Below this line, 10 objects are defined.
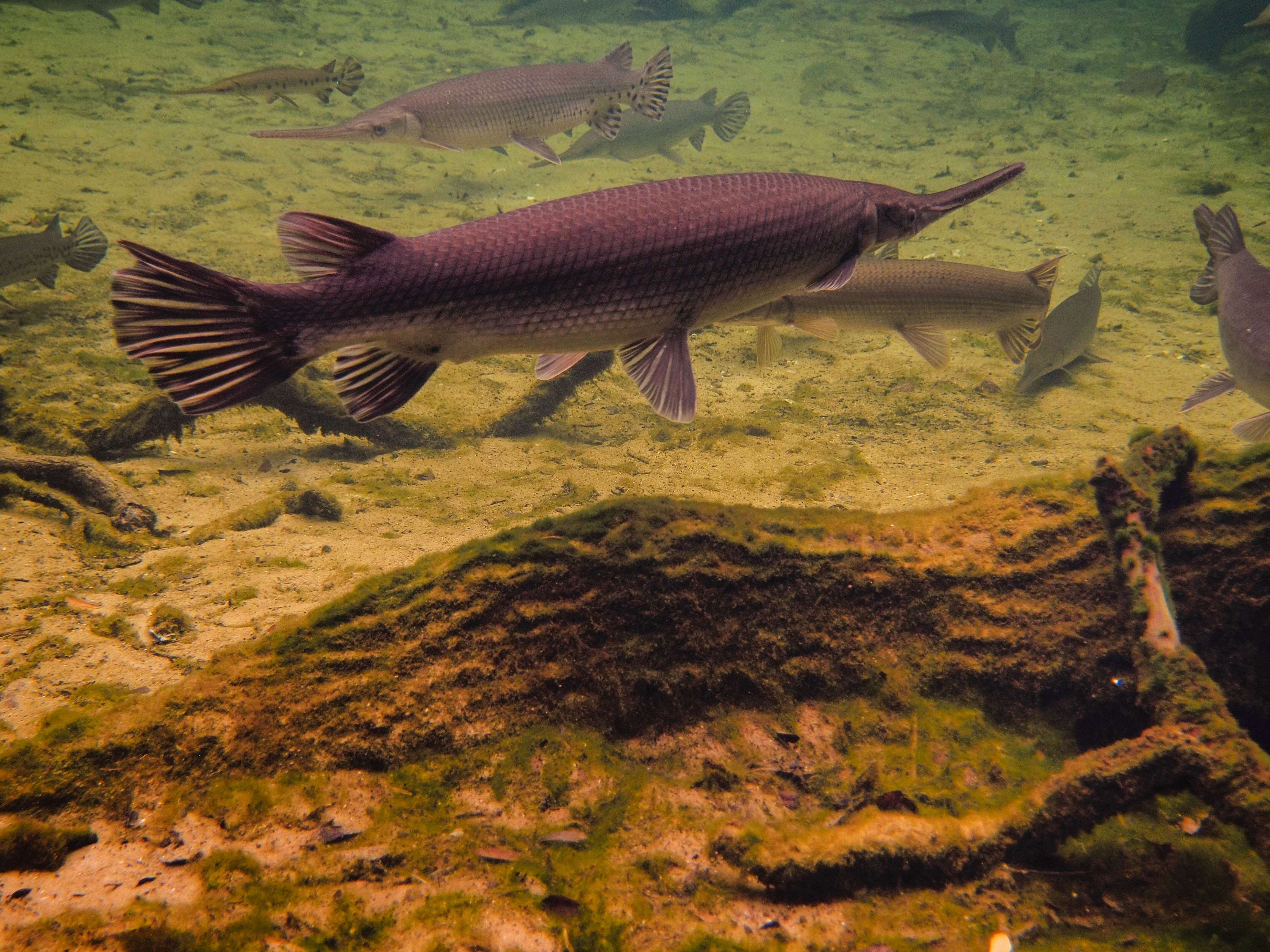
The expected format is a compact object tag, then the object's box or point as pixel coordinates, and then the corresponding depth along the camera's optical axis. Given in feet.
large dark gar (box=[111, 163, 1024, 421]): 7.39
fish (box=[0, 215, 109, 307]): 20.04
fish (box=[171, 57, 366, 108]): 29.89
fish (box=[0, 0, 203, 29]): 39.55
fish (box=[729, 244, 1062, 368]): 18.24
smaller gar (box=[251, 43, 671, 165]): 28.94
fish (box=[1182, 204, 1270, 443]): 16.84
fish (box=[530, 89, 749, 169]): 39.01
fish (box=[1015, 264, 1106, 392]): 22.17
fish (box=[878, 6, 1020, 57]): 66.18
